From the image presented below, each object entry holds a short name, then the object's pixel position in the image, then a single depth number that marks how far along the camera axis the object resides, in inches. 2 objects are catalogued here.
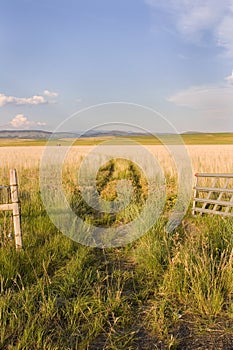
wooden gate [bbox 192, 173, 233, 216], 296.4
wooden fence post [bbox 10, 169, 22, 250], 204.4
